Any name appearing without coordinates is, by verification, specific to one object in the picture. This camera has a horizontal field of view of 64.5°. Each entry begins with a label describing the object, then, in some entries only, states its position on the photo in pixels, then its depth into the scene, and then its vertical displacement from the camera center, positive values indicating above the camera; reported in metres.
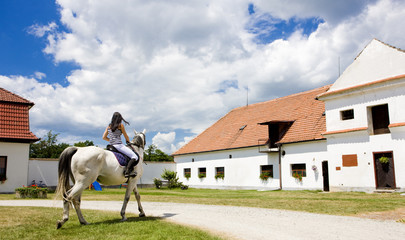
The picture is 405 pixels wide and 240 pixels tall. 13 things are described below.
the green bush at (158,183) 30.53 -1.49
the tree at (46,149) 58.08 +3.36
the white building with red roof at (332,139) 17.75 +1.89
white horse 7.22 -0.06
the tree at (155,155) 69.40 +2.68
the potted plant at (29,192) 16.73 -1.28
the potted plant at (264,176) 25.12 -0.71
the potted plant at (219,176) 29.89 -0.83
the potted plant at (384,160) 17.66 +0.35
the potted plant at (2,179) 22.14 -0.78
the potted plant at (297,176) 22.51 -0.65
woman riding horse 8.02 +0.72
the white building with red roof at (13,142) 22.42 +1.78
